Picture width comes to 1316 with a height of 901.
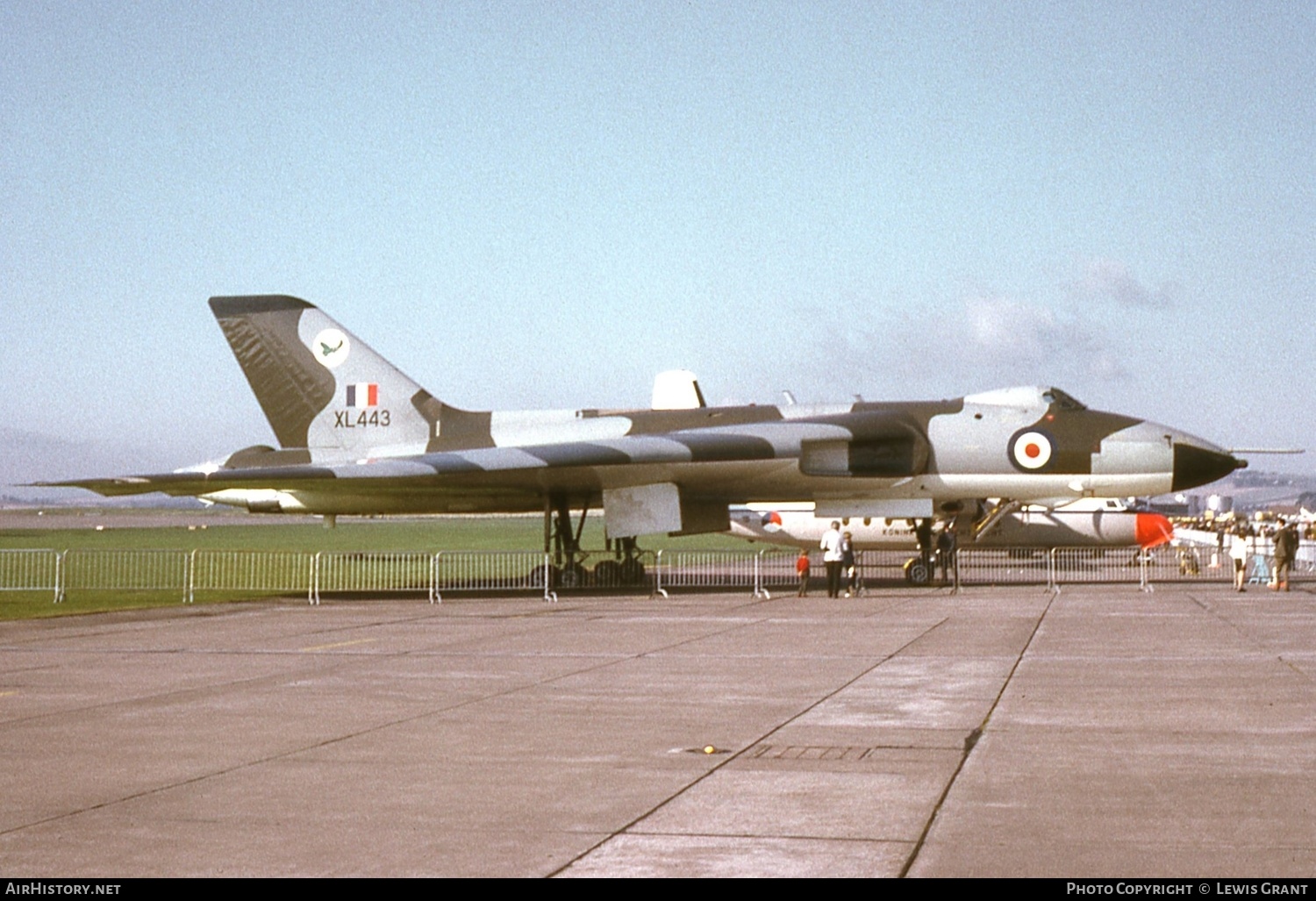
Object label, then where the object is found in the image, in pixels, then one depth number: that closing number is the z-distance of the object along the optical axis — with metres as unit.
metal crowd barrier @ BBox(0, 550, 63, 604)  24.94
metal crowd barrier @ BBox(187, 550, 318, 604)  26.89
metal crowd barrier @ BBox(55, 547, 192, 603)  26.88
